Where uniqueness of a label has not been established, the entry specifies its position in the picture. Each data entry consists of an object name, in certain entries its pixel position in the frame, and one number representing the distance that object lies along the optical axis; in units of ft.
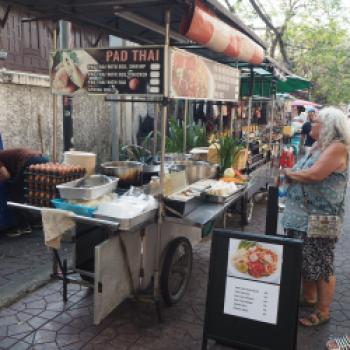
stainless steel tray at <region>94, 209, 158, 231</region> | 10.09
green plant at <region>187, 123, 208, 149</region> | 22.59
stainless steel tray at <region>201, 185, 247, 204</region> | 13.60
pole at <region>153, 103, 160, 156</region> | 16.48
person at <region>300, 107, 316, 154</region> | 43.87
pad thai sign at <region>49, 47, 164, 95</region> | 10.50
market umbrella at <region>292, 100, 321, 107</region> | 64.15
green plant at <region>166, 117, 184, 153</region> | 21.07
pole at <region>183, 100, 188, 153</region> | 19.33
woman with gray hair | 11.00
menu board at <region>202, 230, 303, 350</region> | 9.16
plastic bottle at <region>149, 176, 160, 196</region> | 12.18
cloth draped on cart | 10.62
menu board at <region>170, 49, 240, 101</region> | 10.85
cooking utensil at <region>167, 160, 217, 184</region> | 15.14
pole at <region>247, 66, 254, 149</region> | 22.43
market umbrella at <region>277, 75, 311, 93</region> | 35.39
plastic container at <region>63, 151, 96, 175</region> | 13.02
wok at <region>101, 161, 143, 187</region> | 12.95
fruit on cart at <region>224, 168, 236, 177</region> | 16.75
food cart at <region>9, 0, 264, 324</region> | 10.28
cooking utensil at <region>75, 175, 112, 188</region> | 11.96
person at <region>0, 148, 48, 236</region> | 17.83
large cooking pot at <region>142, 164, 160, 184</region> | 13.84
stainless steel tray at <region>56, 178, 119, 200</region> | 10.79
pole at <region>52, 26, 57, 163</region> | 12.64
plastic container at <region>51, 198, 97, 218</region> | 10.59
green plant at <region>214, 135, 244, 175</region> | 17.79
